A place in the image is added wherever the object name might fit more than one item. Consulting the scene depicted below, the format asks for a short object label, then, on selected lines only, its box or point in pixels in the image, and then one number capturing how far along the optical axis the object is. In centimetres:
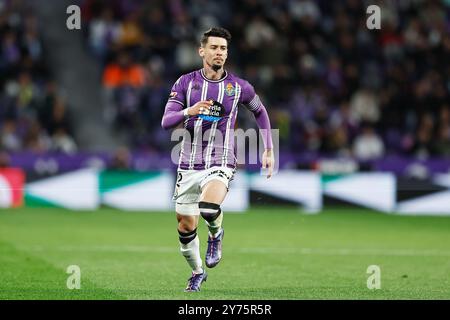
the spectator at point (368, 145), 4409
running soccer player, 1937
